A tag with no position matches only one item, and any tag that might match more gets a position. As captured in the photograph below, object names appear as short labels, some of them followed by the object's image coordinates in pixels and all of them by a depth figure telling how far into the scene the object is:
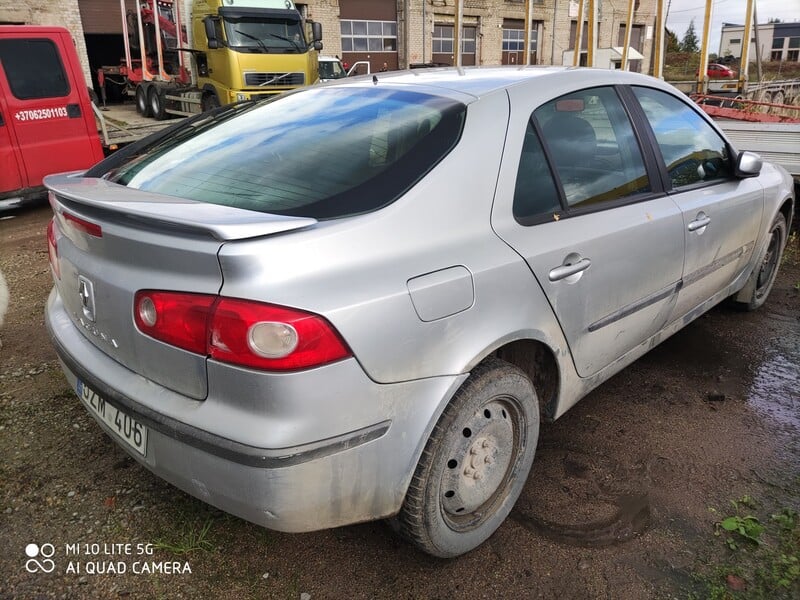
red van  6.72
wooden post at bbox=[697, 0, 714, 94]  12.77
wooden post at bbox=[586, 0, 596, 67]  12.90
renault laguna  1.59
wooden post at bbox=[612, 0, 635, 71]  13.23
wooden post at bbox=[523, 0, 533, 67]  16.02
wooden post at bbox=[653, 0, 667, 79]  11.93
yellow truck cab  11.62
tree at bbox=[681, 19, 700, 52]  64.56
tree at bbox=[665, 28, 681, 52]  57.90
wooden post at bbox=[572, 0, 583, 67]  14.24
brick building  18.56
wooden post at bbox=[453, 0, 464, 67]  18.42
